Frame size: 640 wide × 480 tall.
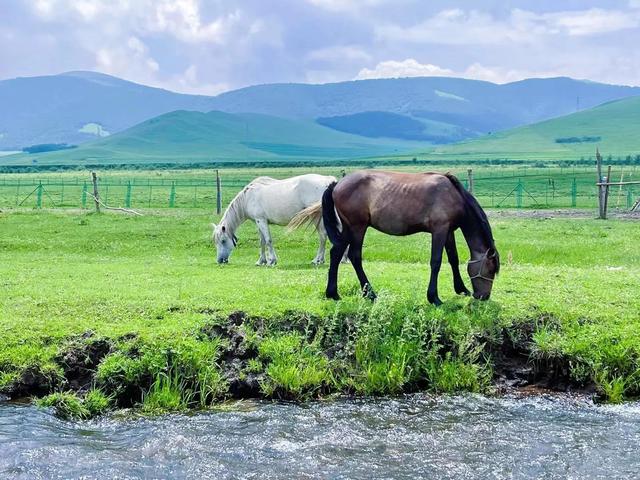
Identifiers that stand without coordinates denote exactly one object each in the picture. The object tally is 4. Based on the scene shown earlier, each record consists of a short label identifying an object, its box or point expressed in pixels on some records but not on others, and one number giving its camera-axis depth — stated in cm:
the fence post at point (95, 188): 3076
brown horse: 1141
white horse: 1700
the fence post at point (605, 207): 2845
